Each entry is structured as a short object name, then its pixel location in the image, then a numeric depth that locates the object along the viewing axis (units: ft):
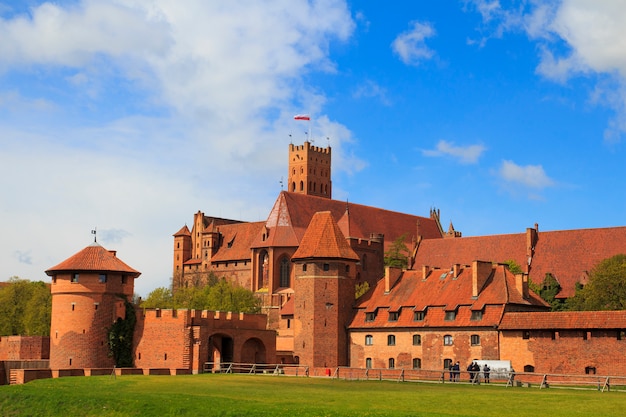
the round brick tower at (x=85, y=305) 215.31
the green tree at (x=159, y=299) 338.95
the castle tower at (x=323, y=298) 222.89
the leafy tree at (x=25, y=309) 308.60
